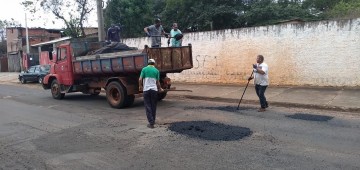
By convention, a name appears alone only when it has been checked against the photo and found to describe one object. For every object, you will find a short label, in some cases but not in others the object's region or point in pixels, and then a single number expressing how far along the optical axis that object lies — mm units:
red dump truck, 10898
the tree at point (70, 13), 31375
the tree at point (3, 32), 62688
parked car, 24219
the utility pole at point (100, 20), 16906
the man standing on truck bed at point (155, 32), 12469
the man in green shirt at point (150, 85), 8531
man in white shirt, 9922
